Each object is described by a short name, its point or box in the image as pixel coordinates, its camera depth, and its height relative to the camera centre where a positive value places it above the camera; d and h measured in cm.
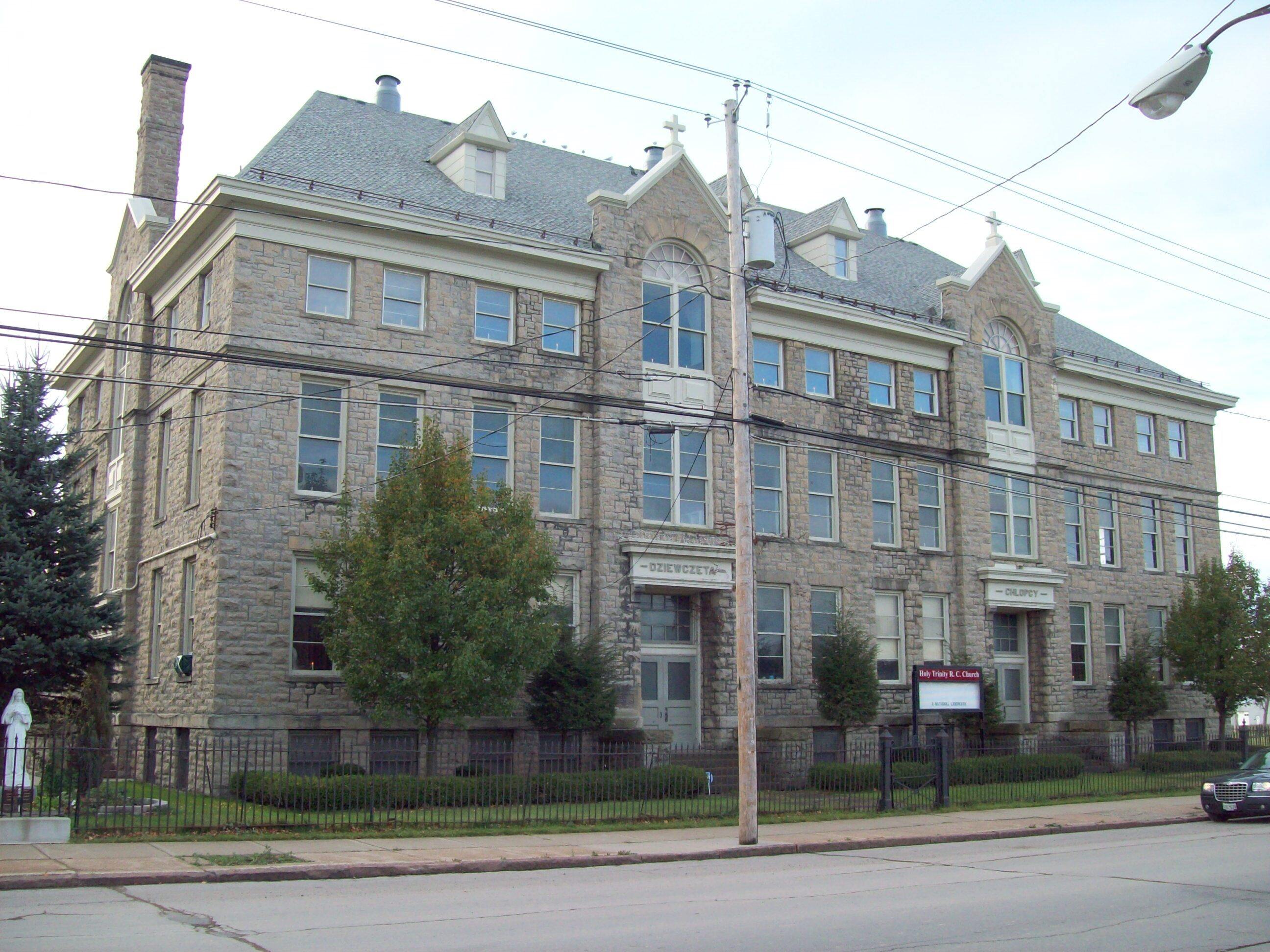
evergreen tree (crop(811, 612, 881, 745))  3011 -6
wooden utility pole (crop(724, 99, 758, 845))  1812 +258
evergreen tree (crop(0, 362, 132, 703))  2283 +220
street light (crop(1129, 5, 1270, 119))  1109 +537
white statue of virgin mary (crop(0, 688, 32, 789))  1677 -85
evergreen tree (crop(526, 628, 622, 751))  2506 -29
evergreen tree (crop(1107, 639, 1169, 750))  3644 -46
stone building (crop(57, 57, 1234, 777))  2480 +610
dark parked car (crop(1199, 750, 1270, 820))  2106 -200
